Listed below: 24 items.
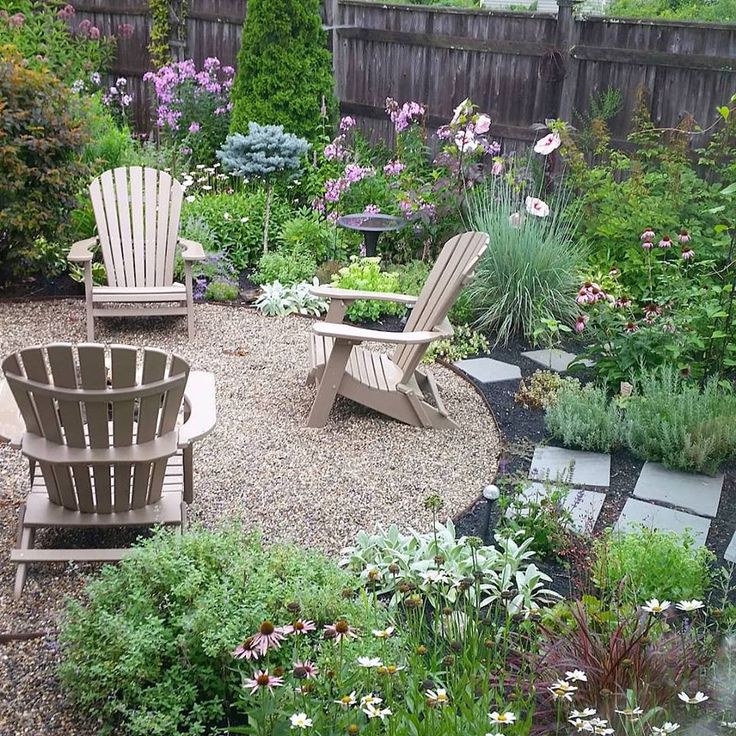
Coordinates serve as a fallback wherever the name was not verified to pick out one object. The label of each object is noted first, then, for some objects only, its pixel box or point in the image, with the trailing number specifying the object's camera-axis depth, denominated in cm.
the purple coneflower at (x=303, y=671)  199
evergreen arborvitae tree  862
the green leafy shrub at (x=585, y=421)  446
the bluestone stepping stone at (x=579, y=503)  377
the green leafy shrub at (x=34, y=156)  612
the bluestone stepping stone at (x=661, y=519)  374
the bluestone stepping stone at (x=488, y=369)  542
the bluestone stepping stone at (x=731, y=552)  351
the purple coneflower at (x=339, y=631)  203
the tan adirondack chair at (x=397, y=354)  454
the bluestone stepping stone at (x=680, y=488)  396
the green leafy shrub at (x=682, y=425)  421
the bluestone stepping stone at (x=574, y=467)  419
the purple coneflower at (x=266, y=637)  205
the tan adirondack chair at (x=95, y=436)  306
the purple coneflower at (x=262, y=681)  198
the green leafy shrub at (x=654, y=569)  308
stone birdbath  663
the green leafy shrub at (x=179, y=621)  256
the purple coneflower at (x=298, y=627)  210
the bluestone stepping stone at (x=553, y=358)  556
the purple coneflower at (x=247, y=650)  209
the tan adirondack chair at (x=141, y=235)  599
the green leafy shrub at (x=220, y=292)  668
